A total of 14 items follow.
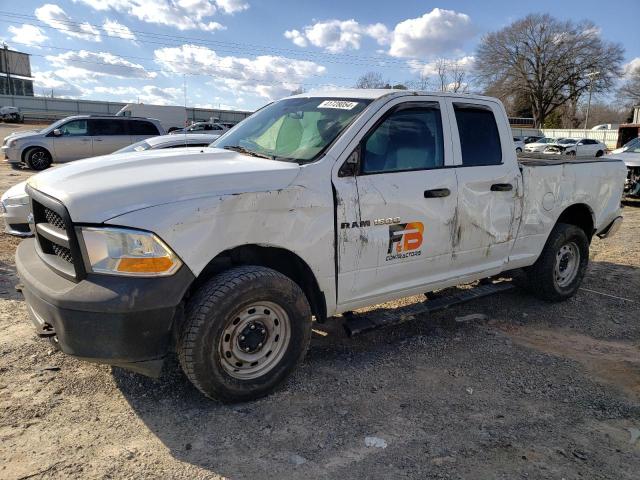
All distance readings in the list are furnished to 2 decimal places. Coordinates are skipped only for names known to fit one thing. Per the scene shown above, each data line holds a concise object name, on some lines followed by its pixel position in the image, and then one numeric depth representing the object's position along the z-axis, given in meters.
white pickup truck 2.73
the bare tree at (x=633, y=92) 67.94
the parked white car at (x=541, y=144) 32.34
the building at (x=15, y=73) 73.44
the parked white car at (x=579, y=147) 30.73
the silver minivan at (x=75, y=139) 16.31
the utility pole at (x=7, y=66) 73.75
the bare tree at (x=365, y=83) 38.66
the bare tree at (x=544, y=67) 59.91
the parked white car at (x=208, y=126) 33.50
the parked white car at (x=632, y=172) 12.25
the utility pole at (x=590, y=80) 59.04
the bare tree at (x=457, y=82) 52.65
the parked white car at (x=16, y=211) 6.22
